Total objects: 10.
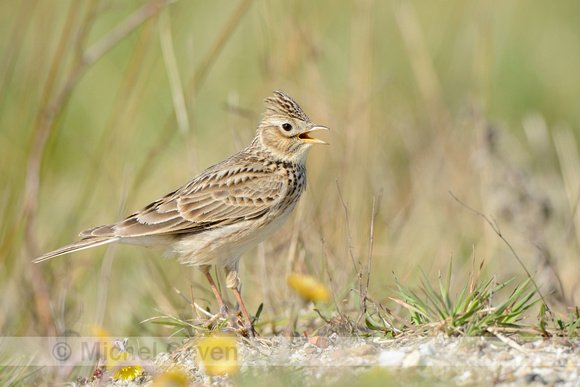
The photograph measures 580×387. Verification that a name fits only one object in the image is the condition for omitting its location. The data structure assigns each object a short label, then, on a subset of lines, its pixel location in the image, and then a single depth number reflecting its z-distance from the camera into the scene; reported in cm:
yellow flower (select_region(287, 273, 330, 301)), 892
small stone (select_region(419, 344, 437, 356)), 786
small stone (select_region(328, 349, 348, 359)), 825
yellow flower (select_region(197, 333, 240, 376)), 807
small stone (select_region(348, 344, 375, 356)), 822
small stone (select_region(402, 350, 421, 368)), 759
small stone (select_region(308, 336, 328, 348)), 902
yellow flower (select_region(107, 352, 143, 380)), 874
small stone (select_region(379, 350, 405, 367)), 772
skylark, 1130
